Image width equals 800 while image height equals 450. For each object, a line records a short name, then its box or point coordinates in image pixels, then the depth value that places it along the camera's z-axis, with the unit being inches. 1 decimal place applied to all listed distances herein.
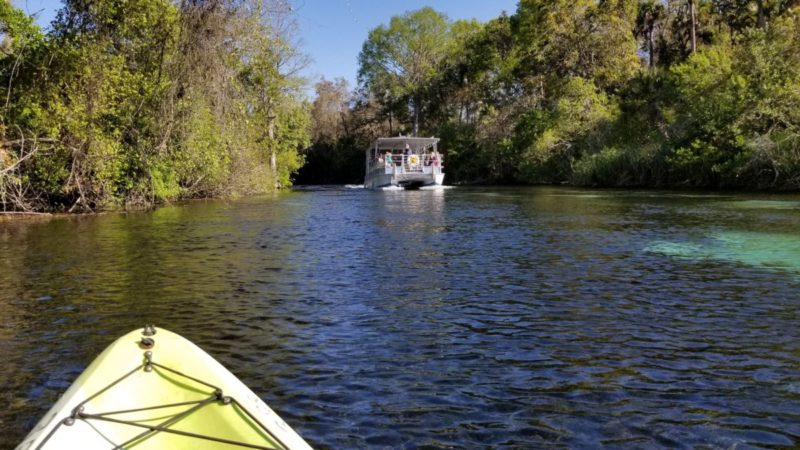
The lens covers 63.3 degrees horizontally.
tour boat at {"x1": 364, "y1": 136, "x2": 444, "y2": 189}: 1695.4
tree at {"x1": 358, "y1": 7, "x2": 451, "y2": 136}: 2527.1
